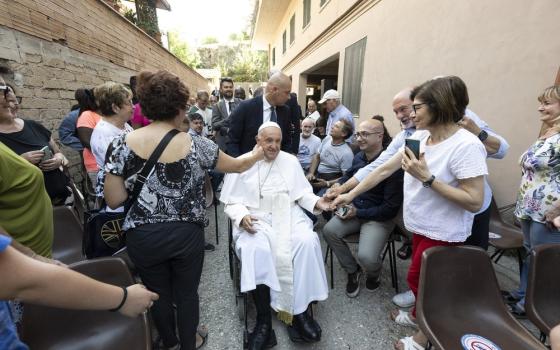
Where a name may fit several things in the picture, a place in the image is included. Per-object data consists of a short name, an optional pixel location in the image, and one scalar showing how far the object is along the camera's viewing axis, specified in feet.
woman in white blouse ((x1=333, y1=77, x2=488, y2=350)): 4.99
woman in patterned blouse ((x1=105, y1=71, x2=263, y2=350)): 4.59
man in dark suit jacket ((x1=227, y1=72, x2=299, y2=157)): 9.36
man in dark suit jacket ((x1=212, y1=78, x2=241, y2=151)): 17.69
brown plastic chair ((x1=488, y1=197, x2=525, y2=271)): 8.19
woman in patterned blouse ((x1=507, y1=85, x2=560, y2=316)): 6.17
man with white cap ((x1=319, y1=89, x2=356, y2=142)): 16.21
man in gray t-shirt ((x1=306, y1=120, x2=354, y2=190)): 12.34
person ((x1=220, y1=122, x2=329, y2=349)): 6.39
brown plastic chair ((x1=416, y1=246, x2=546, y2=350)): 4.88
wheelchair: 6.55
